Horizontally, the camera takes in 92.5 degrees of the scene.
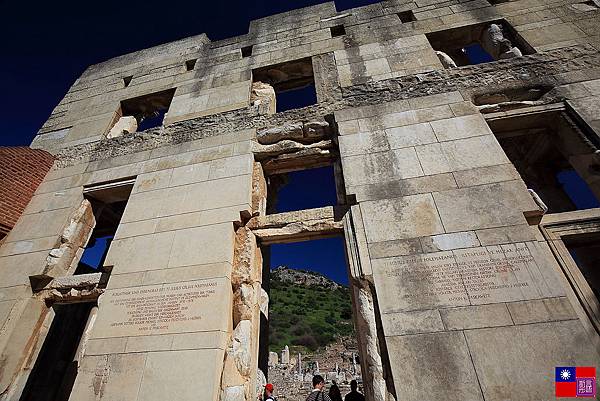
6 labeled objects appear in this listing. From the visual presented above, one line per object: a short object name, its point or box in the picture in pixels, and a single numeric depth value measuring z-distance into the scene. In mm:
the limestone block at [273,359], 26561
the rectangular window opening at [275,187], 7234
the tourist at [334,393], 5914
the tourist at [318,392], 4891
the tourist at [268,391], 4625
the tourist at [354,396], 5275
